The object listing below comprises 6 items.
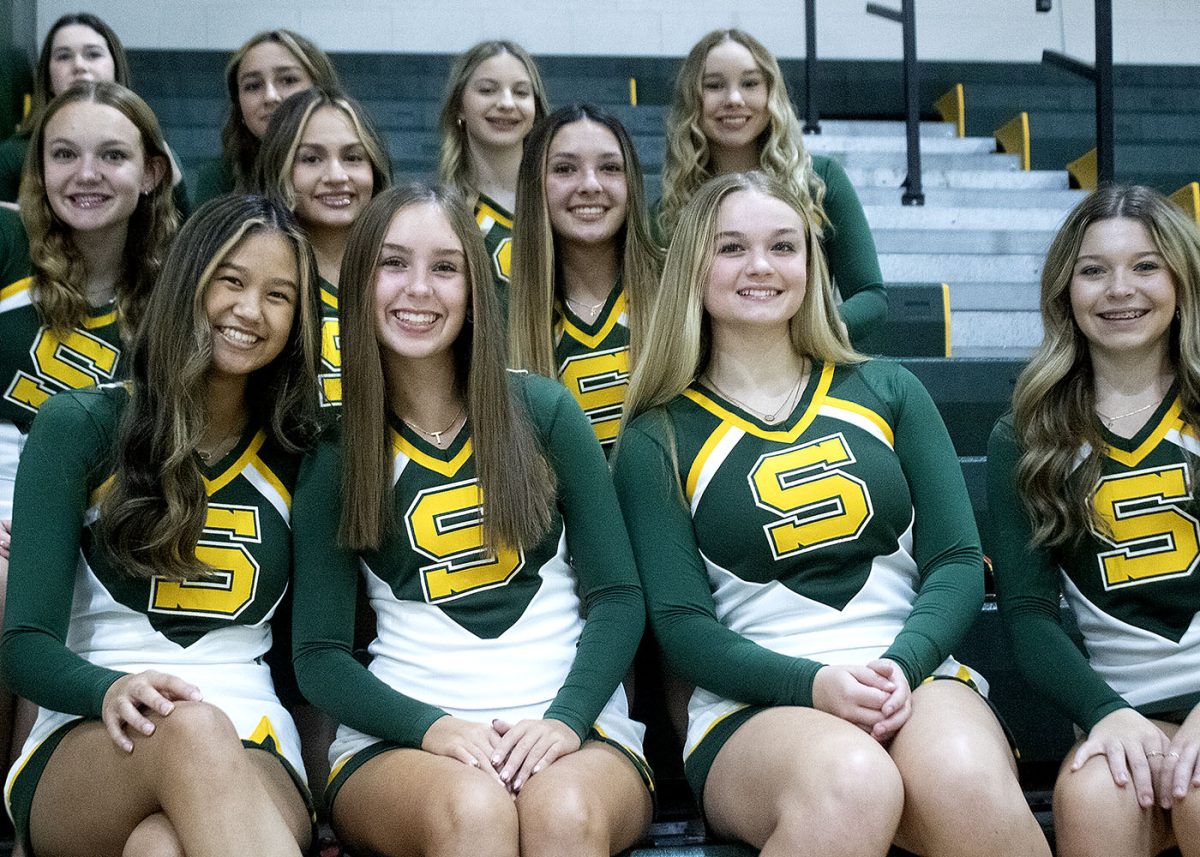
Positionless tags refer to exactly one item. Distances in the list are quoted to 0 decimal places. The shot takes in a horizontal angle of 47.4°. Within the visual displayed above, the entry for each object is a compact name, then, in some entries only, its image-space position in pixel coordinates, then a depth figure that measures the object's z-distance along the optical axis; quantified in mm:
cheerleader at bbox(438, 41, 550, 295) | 2432
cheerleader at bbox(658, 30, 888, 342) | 2312
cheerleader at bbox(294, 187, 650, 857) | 1540
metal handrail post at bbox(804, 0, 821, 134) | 4055
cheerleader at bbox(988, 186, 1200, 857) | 1671
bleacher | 1982
